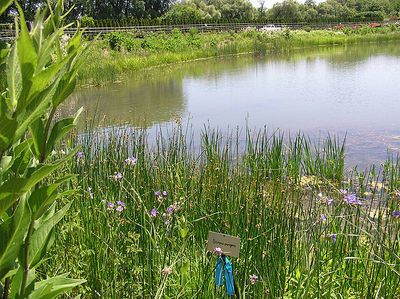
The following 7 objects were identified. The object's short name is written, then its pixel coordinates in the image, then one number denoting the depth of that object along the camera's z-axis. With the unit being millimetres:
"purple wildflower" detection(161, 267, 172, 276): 1504
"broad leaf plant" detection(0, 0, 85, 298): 654
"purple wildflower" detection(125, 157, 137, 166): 2549
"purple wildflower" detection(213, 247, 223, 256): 1644
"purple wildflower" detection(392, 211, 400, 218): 1966
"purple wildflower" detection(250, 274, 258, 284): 1751
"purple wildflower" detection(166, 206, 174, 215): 1936
